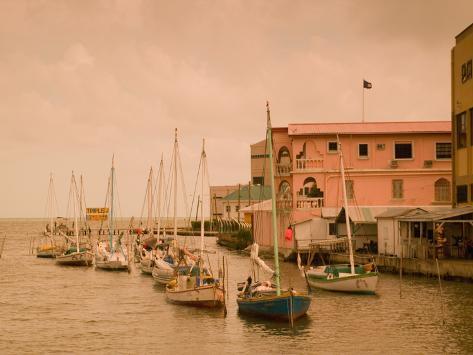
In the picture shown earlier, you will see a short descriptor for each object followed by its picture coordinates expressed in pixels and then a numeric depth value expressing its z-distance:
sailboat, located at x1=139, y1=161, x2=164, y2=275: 59.25
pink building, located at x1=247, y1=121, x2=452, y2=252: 65.06
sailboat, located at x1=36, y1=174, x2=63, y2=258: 84.00
